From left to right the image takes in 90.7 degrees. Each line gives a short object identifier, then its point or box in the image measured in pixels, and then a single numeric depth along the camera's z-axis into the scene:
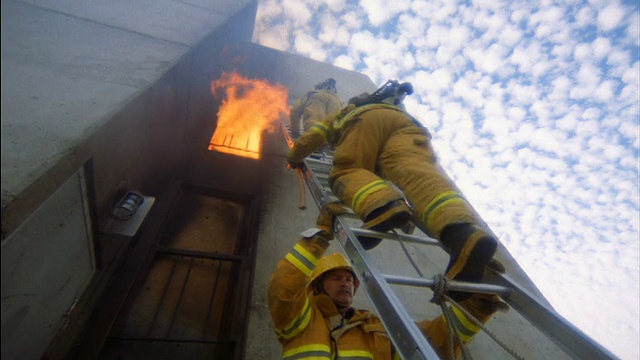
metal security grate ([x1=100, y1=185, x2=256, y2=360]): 2.86
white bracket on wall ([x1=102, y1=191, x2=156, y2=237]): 2.43
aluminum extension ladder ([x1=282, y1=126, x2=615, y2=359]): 1.26
